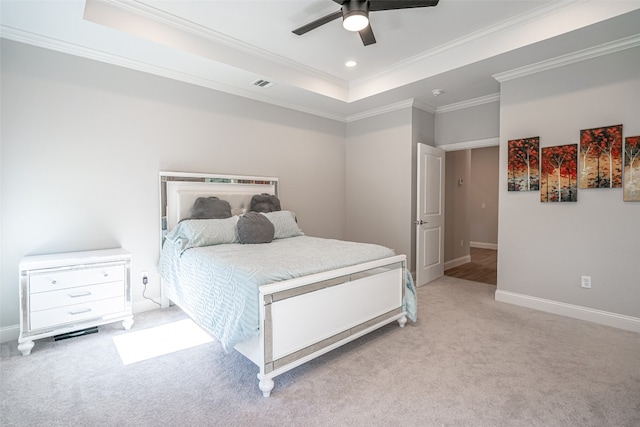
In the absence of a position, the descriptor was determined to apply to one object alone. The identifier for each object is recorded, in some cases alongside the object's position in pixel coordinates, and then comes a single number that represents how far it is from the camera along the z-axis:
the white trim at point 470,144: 4.19
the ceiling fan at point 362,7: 2.22
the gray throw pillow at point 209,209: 3.38
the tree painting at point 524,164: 3.35
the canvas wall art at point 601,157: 2.85
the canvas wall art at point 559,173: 3.10
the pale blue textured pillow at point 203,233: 2.98
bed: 1.94
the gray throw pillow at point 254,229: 3.19
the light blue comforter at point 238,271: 1.95
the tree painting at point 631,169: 2.75
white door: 4.32
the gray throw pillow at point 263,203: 3.90
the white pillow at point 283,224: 3.63
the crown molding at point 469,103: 4.13
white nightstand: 2.39
